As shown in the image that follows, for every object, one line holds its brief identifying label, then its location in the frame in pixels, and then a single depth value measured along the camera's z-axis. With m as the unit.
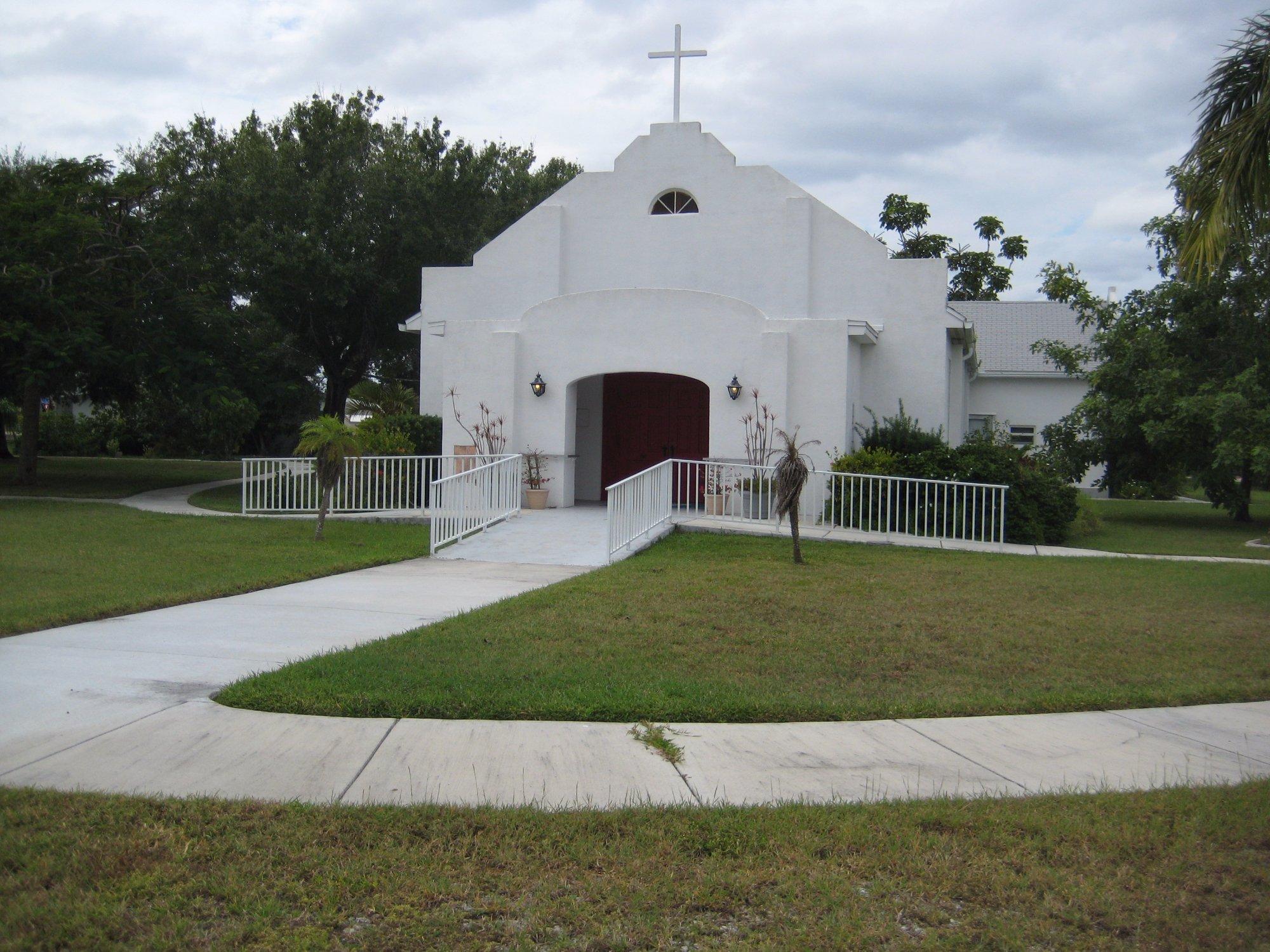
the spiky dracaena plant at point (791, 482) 12.88
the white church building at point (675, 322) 17.94
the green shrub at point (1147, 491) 30.22
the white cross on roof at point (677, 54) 20.19
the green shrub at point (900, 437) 18.14
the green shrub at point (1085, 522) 18.67
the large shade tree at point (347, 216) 28.77
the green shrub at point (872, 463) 17.06
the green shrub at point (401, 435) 19.36
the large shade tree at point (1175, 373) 20.20
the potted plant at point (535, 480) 18.41
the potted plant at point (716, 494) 17.09
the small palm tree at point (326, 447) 14.95
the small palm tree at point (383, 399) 24.05
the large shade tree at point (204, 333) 22.62
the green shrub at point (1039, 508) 16.38
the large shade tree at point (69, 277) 20.41
